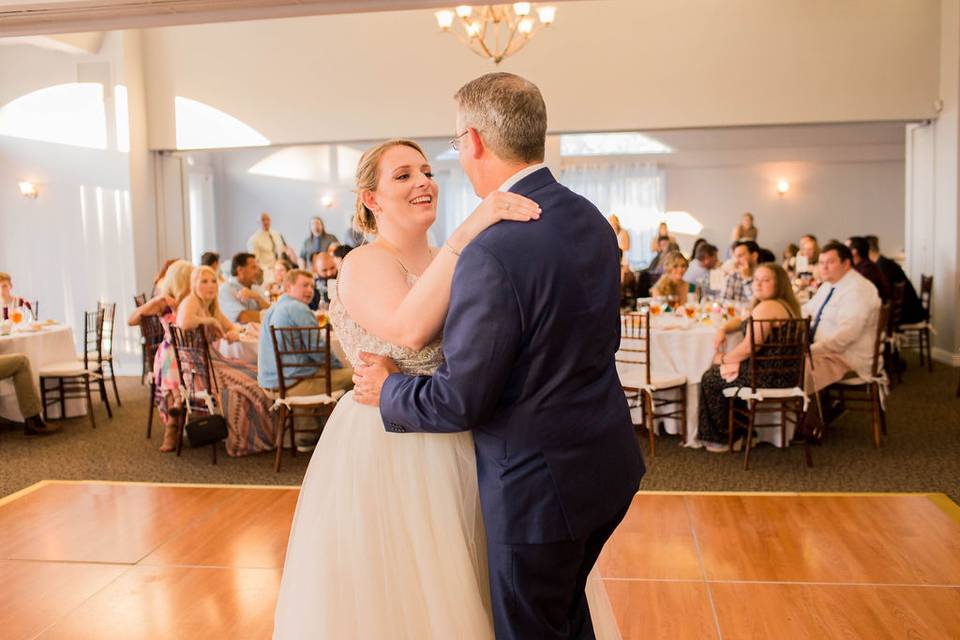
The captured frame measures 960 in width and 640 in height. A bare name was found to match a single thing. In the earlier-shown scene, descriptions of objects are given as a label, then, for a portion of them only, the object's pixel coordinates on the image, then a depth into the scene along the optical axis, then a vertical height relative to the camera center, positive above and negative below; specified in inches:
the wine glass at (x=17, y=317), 293.6 -16.1
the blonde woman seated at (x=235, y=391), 236.1 -34.5
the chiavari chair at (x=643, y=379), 229.6 -33.8
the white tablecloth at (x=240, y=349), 250.0 -24.6
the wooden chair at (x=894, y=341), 321.1 -35.8
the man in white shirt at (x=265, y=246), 524.7 +9.3
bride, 78.0 -24.2
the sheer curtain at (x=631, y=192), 634.8 +43.1
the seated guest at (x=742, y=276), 312.0 -9.7
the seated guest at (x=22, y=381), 262.4 -33.5
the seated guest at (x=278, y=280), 336.5 -7.3
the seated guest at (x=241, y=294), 302.2 -10.9
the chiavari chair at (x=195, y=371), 228.8 -28.3
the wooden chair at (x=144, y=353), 295.5 -30.6
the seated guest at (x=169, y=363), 244.5 -27.5
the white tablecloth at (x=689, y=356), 238.5 -28.9
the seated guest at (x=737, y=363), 217.6 -28.9
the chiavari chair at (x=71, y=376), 278.1 -35.1
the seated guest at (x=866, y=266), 316.2 -7.6
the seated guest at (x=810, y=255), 378.0 -3.5
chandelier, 319.6 +91.3
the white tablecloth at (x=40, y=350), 267.9 -26.9
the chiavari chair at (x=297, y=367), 218.7 -27.6
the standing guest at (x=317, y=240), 564.1 +12.9
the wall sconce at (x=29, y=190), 403.2 +35.7
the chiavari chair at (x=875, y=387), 234.2 -38.3
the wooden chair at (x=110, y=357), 293.0 -30.6
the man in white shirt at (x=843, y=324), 235.3 -21.1
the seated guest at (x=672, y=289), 302.0 -13.0
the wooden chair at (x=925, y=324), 349.7 -31.6
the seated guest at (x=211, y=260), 339.0 +1.3
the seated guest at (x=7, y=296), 304.0 -9.3
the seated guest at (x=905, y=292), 347.6 -18.8
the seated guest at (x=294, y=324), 221.8 -16.4
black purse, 219.9 -41.6
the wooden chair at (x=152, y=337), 269.3 -23.0
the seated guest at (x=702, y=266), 381.4 -7.2
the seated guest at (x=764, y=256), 340.8 -3.1
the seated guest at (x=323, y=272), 331.0 -4.6
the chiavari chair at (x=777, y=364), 212.2 -28.4
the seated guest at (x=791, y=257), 470.6 -5.7
